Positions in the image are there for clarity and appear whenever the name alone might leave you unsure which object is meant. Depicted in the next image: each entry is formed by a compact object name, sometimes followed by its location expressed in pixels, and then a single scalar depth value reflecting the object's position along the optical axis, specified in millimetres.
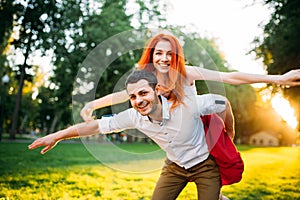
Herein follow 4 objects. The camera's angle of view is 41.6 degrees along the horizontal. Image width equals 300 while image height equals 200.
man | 2967
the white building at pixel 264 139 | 63062
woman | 3092
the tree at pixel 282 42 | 8344
